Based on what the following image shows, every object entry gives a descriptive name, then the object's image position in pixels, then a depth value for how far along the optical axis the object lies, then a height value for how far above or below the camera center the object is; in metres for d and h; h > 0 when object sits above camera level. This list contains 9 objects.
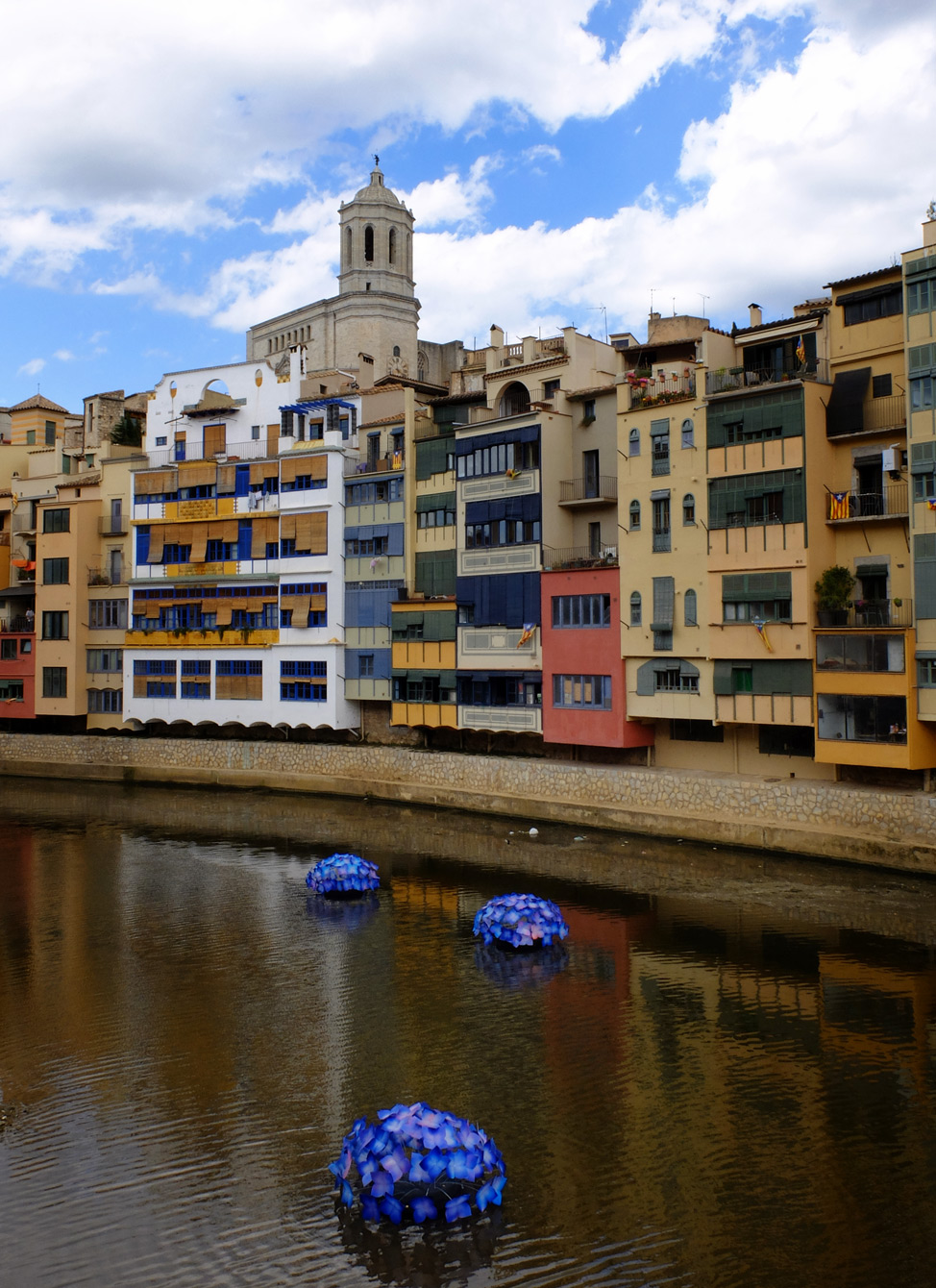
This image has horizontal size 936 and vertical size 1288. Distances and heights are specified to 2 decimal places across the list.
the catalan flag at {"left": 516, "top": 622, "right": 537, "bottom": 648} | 37.81 +2.12
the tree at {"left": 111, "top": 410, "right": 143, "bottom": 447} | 59.53 +14.55
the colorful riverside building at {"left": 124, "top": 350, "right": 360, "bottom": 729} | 44.75 +6.12
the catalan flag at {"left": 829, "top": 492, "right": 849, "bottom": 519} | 30.39 +5.16
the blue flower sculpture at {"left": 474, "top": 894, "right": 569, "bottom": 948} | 22.77 -4.87
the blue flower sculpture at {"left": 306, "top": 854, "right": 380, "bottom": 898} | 27.66 -4.69
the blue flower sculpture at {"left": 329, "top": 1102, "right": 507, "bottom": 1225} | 12.44 -5.52
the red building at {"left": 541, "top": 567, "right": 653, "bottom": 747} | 35.41 +0.98
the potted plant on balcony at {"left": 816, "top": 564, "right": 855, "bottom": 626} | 29.70 +2.60
